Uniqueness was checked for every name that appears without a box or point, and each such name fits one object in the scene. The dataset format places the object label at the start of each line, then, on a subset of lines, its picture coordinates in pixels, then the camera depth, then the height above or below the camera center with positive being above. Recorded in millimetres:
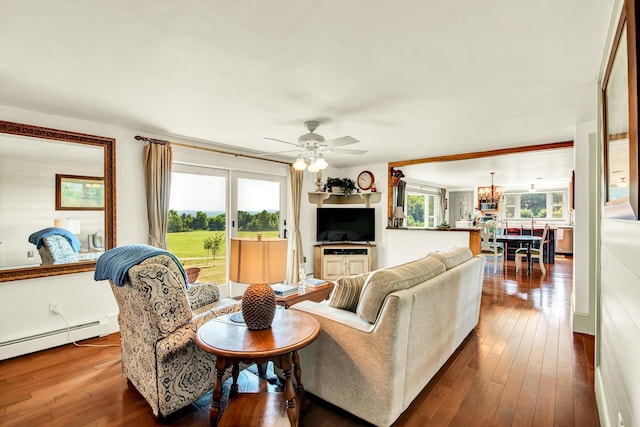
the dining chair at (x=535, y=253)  6238 -846
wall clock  6097 +643
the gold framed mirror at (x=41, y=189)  2902 +243
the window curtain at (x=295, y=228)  5426 -263
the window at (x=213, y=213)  4219 +2
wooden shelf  6004 +282
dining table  6312 -557
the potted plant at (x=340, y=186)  6059 +522
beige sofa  1774 -784
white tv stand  5723 -863
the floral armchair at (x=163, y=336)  1814 -750
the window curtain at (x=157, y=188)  3650 +300
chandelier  9727 +569
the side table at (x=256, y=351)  1566 -682
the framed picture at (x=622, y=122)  1002 +357
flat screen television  5945 -232
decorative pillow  2152 -557
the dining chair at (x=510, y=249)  8029 -949
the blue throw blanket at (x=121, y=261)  1821 -289
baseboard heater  2852 -1216
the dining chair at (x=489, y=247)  6172 -690
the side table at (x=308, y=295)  2938 -819
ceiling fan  3174 +687
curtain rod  3650 +873
